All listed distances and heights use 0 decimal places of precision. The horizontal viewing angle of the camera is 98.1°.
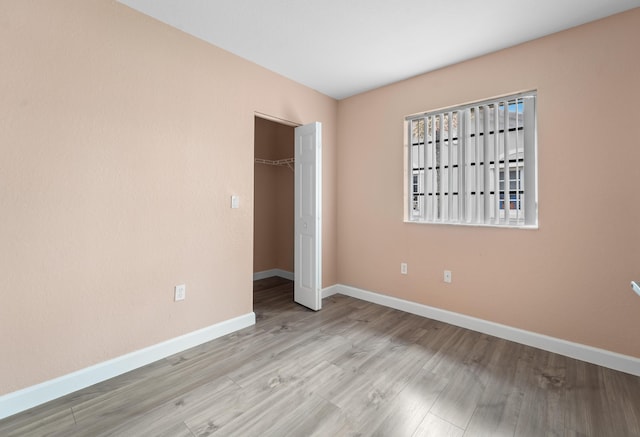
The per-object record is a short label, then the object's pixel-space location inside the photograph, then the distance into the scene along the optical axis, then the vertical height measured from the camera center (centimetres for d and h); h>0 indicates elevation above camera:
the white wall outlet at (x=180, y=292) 234 -64
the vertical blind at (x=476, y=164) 252 +54
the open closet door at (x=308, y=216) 322 +1
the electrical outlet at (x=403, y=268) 328 -60
